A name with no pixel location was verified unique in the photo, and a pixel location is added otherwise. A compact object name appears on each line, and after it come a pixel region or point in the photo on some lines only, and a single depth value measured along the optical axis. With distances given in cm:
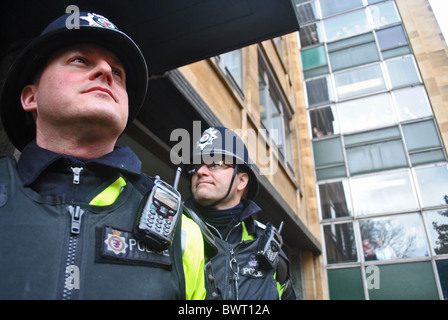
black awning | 229
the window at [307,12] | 1386
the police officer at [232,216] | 222
